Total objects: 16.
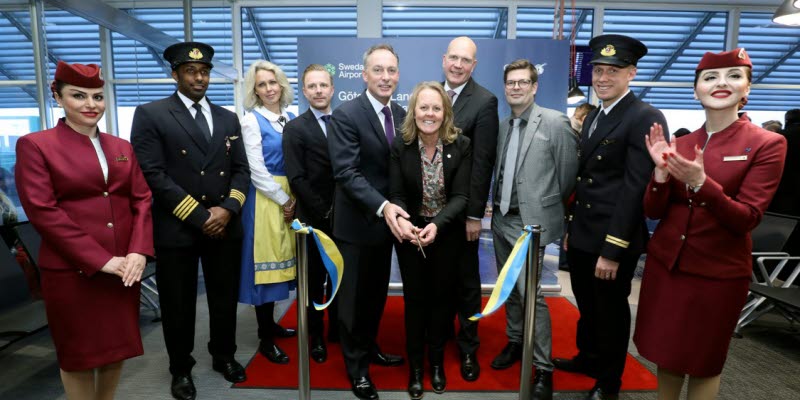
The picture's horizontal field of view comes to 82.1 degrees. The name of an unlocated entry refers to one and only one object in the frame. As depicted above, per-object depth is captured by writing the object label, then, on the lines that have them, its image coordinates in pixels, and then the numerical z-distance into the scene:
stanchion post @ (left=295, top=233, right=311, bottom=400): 1.76
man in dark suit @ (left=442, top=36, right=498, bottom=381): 2.43
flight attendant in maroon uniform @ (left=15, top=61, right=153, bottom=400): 1.75
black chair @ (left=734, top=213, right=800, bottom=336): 3.41
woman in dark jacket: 2.22
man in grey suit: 2.40
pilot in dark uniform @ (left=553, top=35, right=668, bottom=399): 2.08
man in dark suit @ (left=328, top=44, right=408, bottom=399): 2.33
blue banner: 4.20
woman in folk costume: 2.85
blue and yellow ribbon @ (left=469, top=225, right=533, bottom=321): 1.71
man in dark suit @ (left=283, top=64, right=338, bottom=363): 2.77
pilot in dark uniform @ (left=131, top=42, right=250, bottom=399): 2.31
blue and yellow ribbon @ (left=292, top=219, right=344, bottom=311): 1.87
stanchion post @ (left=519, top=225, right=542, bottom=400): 1.79
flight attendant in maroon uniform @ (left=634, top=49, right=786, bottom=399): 1.63
